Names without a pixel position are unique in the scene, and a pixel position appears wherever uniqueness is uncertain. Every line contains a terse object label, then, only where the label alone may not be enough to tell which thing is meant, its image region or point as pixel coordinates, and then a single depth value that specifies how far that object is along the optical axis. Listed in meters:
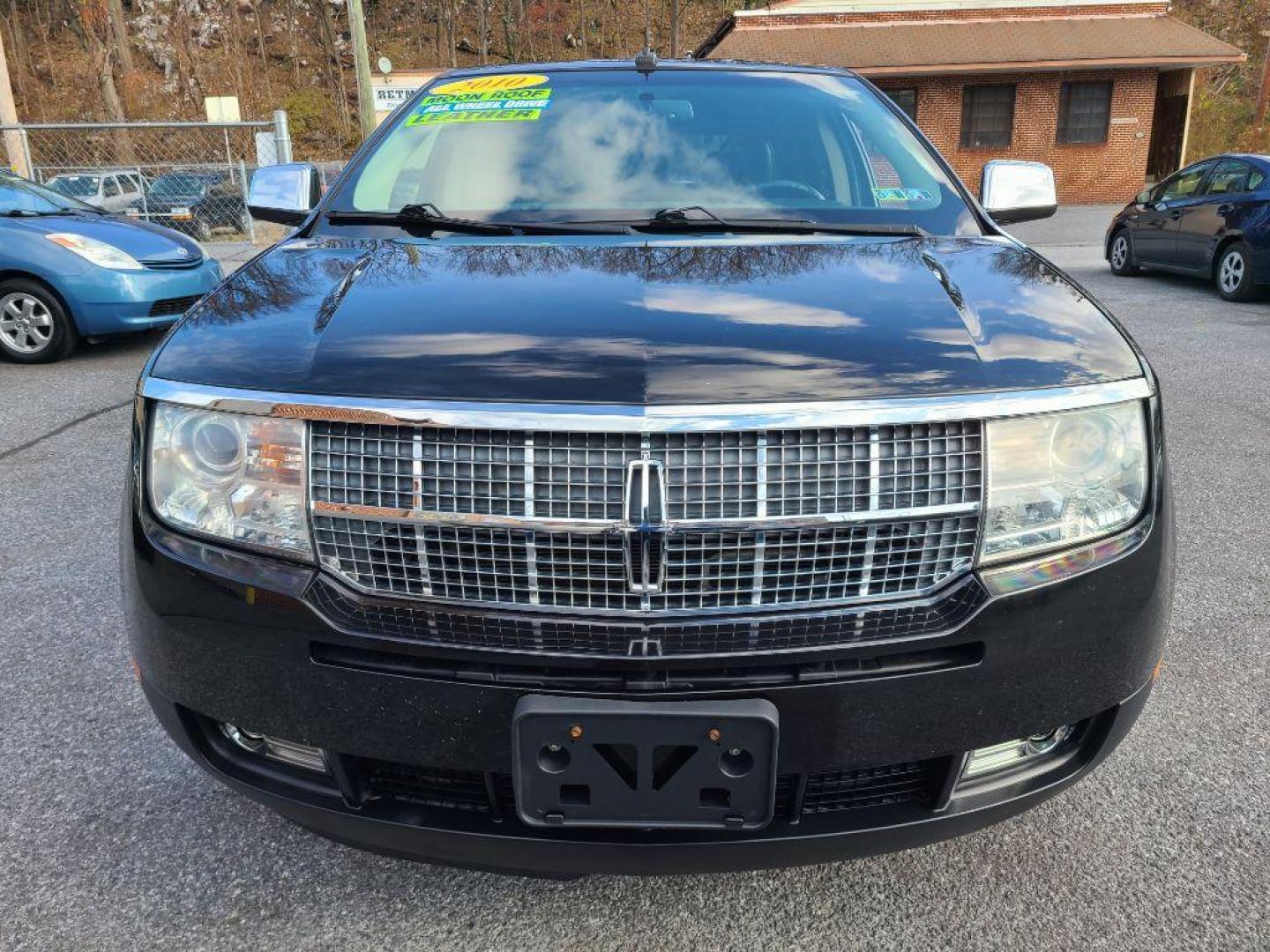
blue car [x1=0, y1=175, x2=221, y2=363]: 6.69
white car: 13.88
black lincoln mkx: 1.42
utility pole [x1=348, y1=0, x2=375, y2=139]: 14.38
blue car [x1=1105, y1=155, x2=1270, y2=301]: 9.51
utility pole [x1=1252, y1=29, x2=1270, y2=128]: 31.91
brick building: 25.05
